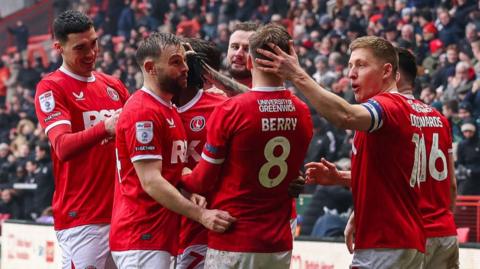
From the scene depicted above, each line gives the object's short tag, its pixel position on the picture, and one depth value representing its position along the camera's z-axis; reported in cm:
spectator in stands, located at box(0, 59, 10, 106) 2857
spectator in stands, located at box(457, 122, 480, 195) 1335
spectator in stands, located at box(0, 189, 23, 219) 1945
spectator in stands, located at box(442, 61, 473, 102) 1456
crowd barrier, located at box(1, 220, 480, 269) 1041
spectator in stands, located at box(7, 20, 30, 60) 3042
